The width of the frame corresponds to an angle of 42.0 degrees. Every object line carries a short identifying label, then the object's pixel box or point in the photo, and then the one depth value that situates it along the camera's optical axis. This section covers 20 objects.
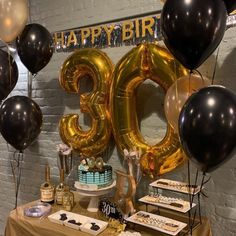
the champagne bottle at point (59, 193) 2.00
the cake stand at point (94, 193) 1.82
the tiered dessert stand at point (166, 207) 1.49
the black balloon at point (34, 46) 1.94
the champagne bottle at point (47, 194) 2.03
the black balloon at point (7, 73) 1.98
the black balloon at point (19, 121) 1.87
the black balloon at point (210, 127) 1.16
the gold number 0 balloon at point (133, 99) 1.77
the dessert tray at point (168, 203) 1.58
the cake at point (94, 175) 1.83
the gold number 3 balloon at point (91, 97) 2.08
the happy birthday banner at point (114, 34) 1.97
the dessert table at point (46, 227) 1.58
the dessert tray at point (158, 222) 1.46
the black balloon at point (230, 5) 1.30
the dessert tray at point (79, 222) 1.58
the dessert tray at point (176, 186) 1.64
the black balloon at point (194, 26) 1.18
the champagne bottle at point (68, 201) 1.91
